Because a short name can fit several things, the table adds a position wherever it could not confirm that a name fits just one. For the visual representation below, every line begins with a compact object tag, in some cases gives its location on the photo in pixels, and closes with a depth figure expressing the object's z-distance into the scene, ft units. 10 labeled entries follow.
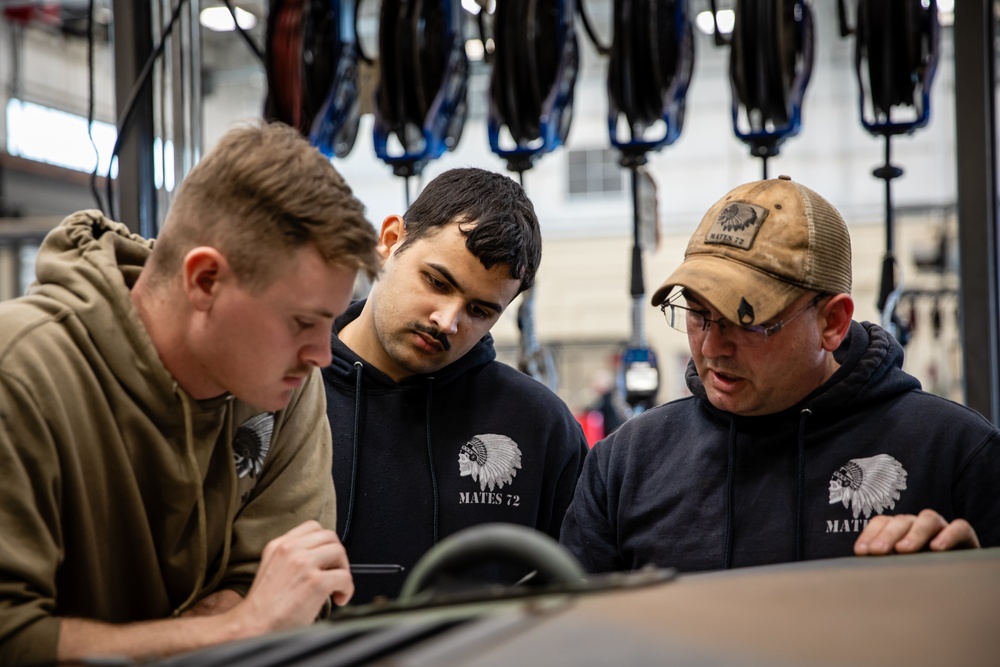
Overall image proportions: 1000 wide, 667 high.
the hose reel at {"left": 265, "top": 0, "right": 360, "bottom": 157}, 9.55
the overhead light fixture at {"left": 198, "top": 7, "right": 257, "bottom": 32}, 26.99
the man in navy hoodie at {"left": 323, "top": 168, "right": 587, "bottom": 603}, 6.50
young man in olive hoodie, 4.02
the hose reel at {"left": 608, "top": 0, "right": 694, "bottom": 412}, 8.86
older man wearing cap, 5.53
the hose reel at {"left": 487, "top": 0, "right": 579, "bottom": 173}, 9.05
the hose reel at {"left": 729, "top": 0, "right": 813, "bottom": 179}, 8.58
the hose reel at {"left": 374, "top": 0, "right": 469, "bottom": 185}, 9.20
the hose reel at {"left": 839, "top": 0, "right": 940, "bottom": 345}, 8.24
